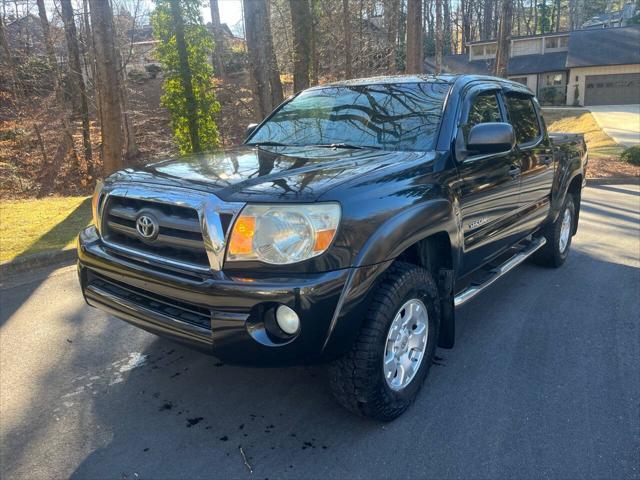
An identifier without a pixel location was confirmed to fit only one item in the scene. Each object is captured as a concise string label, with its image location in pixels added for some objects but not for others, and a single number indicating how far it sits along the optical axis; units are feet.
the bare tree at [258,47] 38.78
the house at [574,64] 130.00
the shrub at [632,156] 46.39
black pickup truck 8.14
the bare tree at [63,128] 61.31
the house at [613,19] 169.78
